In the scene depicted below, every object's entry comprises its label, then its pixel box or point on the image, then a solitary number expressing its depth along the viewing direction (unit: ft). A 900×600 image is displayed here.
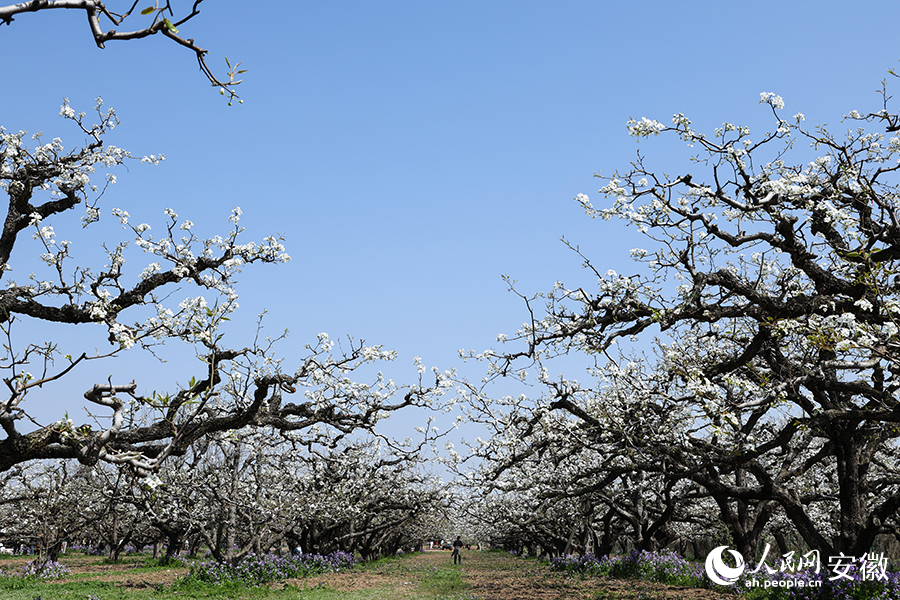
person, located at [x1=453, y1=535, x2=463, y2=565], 130.62
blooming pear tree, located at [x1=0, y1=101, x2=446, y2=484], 33.32
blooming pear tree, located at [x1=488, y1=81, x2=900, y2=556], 26.48
